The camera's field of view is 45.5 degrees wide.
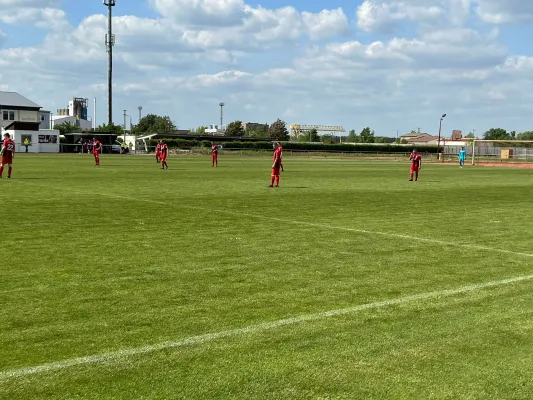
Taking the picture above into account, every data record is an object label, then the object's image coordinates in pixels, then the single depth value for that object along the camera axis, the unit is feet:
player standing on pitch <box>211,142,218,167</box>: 151.53
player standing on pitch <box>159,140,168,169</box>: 130.95
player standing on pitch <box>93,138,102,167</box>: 139.99
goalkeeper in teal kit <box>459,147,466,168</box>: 200.02
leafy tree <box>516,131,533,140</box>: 628.12
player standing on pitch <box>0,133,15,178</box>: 86.74
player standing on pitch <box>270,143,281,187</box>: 79.92
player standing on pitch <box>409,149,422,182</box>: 109.03
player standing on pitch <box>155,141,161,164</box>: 154.45
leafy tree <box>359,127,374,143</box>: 530.06
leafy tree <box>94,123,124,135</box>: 309.24
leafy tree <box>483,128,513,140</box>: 621.68
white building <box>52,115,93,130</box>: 480.81
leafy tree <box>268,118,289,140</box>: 508.53
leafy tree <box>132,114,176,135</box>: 541.54
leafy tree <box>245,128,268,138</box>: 542.36
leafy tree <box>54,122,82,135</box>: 336.49
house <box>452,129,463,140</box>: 551.39
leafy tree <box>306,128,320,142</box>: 477.44
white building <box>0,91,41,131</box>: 315.37
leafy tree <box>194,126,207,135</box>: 547.16
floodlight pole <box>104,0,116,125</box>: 328.29
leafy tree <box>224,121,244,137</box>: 492.13
